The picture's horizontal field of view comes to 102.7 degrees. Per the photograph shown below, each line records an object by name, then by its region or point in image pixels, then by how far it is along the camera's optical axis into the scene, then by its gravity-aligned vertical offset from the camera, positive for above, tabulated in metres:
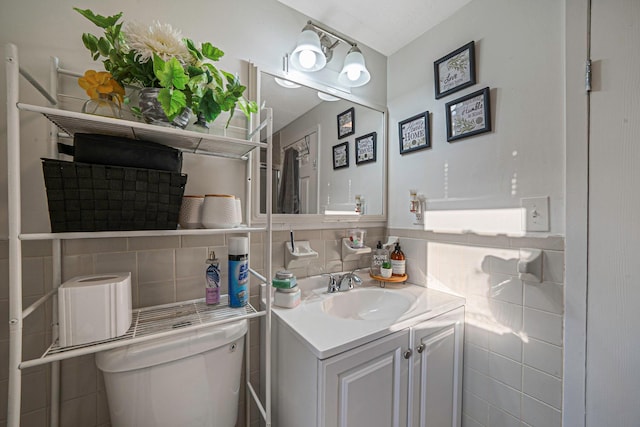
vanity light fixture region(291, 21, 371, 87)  1.16 +0.75
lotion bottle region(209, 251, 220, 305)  0.90 -0.25
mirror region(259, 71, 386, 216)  1.19 +0.31
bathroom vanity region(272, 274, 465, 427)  0.76 -0.51
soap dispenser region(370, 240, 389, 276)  1.38 -0.26
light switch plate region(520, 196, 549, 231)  0.95 +0.00
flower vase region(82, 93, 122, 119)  0.68 +0.28
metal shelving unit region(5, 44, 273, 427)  0.52 -0.08
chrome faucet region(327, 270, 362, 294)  1.22 -0.35
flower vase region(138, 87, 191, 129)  0.69 +0.28
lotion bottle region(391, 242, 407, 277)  1.35 -0.28
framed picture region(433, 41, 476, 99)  1.14 +0.67
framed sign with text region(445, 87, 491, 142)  1.10 +0.44
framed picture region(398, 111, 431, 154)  1.33 +0.43
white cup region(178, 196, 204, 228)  0.78 -0.01
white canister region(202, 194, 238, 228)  0.78 +0.00
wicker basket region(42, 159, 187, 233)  0.58 +0.03
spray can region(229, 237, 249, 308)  0.90 -0.22
